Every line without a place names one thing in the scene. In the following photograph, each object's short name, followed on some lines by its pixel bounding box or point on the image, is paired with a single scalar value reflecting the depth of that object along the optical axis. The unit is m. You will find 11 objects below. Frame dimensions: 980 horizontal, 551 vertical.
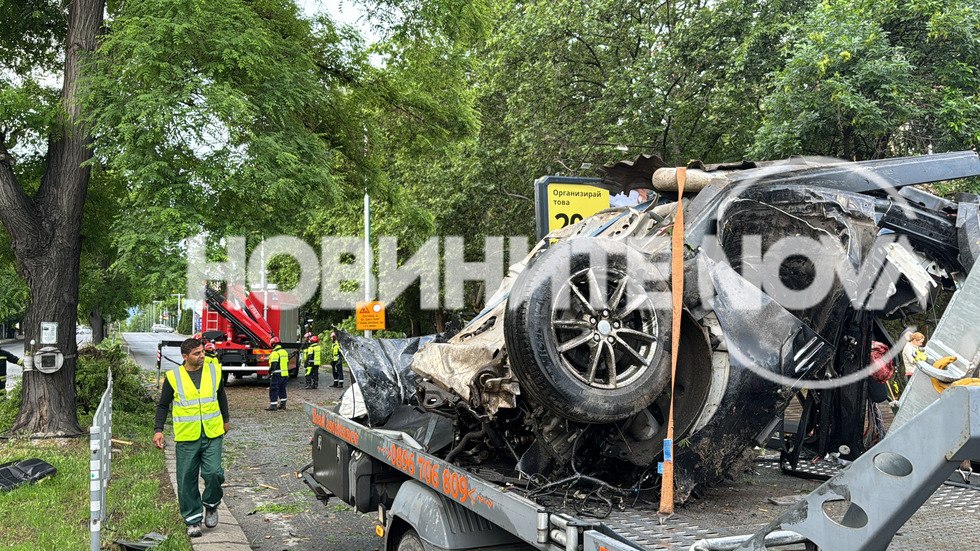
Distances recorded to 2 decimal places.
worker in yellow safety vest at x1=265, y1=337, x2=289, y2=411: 15.02
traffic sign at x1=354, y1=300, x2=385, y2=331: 17.91
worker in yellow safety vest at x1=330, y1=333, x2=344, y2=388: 21.09
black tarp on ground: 7.79
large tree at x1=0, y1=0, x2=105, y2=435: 10.22
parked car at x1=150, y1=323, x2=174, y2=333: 86.39
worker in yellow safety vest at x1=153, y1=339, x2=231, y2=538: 6.40
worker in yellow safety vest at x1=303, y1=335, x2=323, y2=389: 19.92
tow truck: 1.97
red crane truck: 19.83
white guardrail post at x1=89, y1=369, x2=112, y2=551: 5.34
